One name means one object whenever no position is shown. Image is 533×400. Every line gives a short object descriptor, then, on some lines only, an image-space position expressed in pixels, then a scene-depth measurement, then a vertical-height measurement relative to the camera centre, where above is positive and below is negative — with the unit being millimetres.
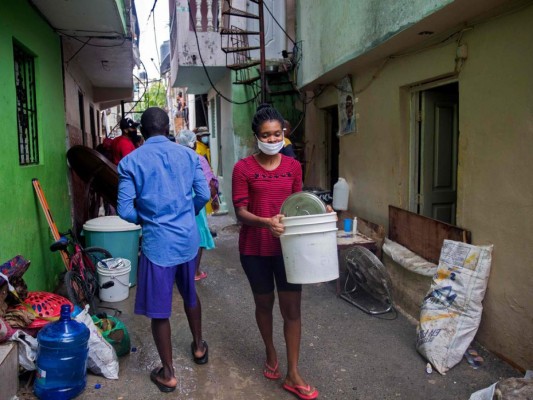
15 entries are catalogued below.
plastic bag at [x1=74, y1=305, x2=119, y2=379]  3189 -1341
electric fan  4520 -1287
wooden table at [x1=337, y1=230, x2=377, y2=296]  5082 -937
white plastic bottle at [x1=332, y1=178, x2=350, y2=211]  6406 -508
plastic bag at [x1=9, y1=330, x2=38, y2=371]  2920 -1188
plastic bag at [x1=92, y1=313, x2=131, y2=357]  3488 -1308
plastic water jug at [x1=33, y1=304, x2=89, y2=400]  2826 -1204
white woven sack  3484 -1197
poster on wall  6113 +703
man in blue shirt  2863 -329
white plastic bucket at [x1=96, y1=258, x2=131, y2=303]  4770 -1207
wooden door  4852 +51
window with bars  4470 +584
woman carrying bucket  2844 -332
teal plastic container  5059 -819
